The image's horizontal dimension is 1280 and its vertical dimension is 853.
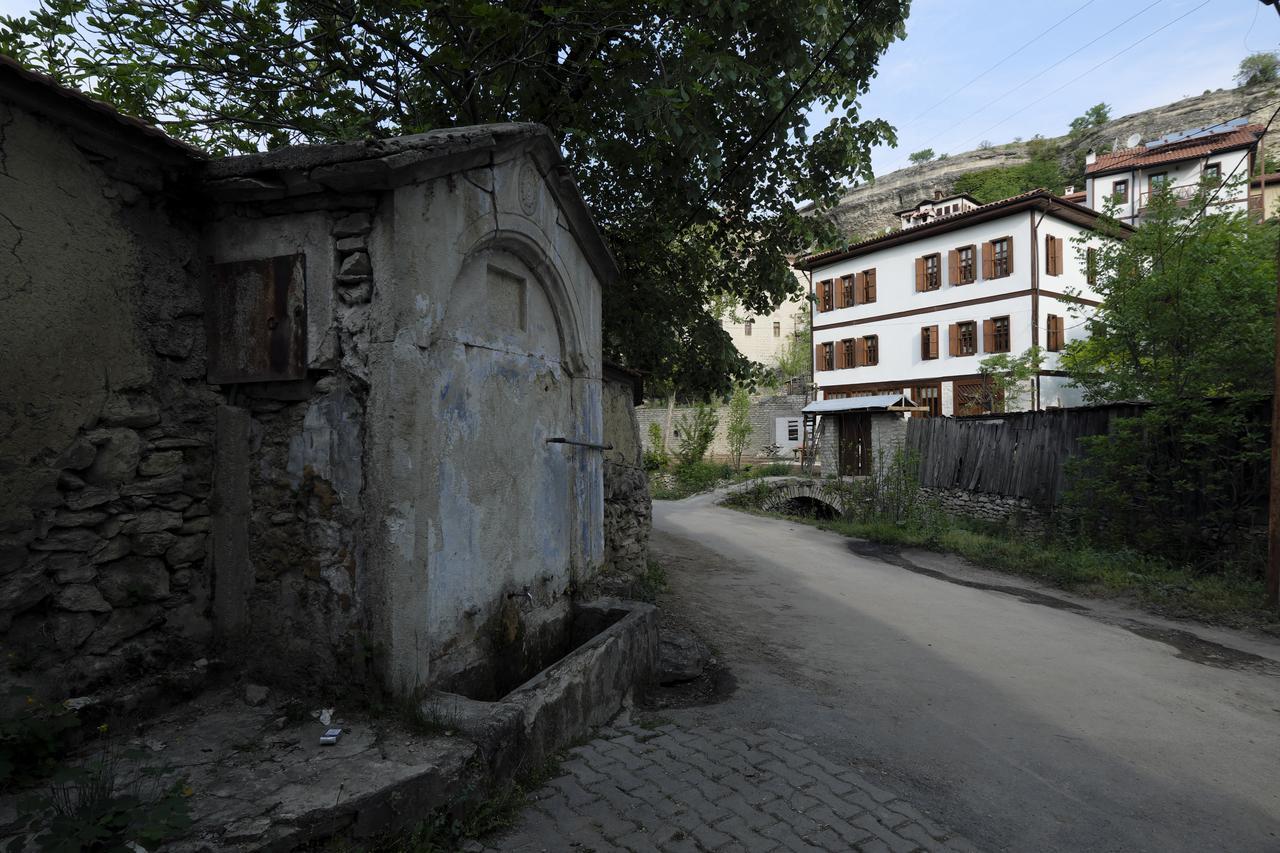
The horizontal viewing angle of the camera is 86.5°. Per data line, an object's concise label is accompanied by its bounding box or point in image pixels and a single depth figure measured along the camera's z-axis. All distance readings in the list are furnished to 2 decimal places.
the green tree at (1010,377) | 23.39
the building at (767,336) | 54.25
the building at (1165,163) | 29.97
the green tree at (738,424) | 29.92
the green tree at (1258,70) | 48.19
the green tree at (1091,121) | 56.56
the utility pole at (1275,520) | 7.57
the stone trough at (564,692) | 3.31
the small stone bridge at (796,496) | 19.25
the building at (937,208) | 31.35
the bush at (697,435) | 26.89
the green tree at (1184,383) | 9.10
